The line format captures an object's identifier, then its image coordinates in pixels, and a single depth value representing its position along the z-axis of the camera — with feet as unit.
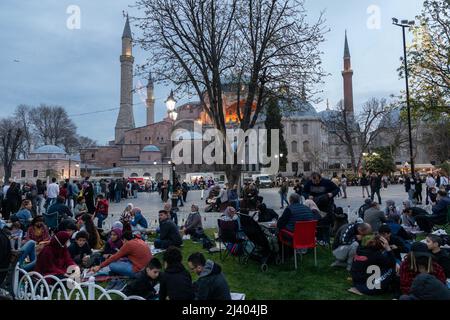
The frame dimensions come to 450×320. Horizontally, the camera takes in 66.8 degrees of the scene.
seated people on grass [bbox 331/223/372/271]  21.49
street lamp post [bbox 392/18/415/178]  56.51
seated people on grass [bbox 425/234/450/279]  16.96
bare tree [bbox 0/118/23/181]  189.01
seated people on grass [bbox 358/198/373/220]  29.03
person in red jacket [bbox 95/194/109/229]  37.32
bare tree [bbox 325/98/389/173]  151.33
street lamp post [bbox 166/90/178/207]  43.93
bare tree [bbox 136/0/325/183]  44.29
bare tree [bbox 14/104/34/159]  205.26
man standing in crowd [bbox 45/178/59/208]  51.24
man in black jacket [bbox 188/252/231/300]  12.49
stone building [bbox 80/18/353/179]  210.18
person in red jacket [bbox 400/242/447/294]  13.70
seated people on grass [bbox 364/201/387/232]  24.97
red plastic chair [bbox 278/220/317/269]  21.59
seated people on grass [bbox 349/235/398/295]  17.34
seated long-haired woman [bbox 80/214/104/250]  27.37
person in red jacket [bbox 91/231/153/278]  19.35
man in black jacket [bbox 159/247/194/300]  13.02
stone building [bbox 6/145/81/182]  187.72
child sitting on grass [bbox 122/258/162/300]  16.26
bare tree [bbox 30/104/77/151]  209.46
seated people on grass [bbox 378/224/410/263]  19.70
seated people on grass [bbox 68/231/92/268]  22.67
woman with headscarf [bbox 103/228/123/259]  24.11
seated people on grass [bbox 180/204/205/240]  33.17
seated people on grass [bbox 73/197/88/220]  40.79
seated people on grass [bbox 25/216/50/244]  25.22
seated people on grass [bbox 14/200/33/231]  31.13
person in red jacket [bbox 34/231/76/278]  18.44
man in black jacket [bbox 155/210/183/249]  26.94
